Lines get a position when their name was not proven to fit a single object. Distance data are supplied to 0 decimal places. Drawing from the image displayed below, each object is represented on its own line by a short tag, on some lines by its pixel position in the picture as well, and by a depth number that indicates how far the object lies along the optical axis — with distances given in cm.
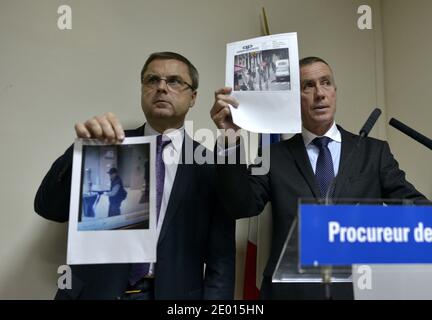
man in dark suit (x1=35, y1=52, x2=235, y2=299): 114
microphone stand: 69
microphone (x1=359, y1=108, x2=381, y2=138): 100
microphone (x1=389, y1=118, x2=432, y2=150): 118
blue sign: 67
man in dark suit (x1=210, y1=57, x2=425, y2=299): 110
